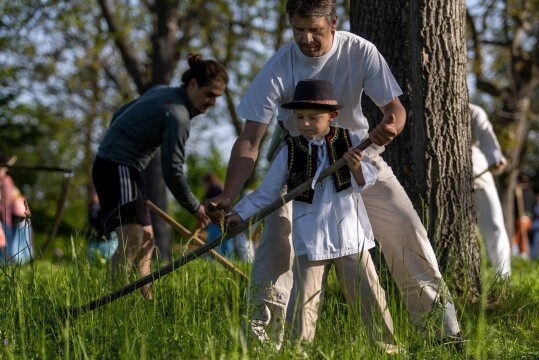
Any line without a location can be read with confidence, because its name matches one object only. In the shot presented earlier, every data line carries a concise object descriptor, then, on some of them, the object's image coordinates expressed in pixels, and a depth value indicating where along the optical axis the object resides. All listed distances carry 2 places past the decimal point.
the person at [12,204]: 19.67
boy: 8.16
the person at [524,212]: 30.30
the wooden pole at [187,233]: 10.91
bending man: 11.45
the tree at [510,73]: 32.72
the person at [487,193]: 14.34
